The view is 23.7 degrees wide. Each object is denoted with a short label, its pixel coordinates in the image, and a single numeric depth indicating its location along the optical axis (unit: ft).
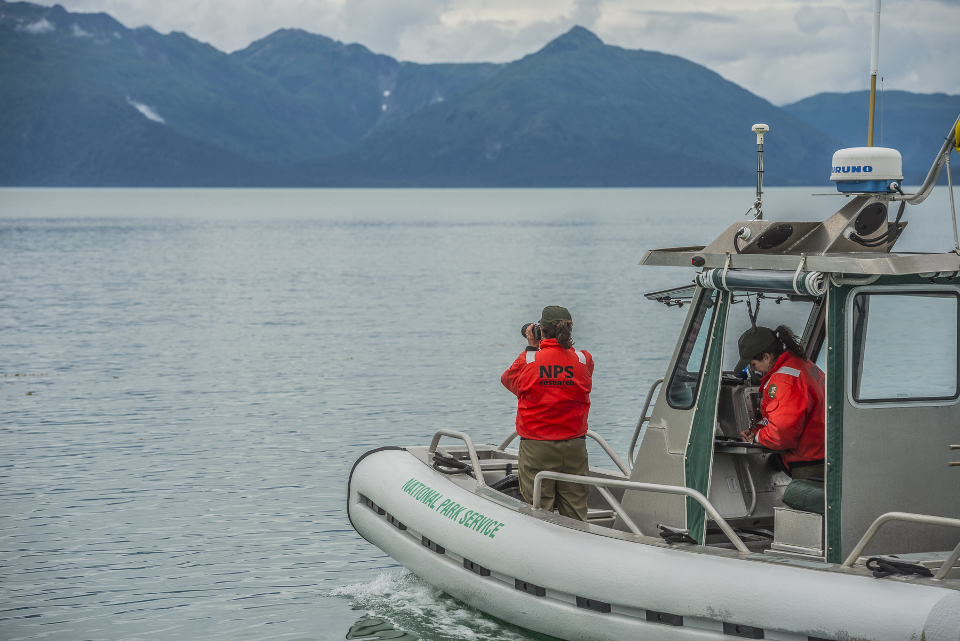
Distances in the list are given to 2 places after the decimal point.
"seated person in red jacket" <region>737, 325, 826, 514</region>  44.60
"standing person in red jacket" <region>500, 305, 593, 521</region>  49.74
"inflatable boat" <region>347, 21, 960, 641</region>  39.58
